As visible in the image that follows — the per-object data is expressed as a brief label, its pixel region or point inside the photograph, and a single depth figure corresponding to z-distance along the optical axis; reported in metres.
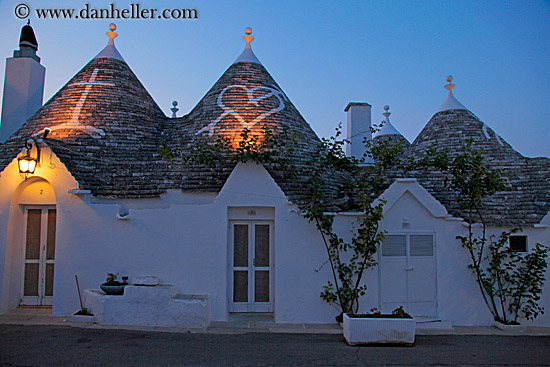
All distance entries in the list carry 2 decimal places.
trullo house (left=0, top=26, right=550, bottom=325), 8.91
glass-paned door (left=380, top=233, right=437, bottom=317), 9.01
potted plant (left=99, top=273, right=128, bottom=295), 8.50
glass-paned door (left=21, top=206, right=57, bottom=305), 9.59
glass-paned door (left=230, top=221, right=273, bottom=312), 9.26
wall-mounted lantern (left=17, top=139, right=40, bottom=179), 8.95
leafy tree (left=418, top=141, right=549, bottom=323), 8.95
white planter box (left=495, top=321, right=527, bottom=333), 8.68
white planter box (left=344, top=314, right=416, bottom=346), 7.36
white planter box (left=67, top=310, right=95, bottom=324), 8.41
